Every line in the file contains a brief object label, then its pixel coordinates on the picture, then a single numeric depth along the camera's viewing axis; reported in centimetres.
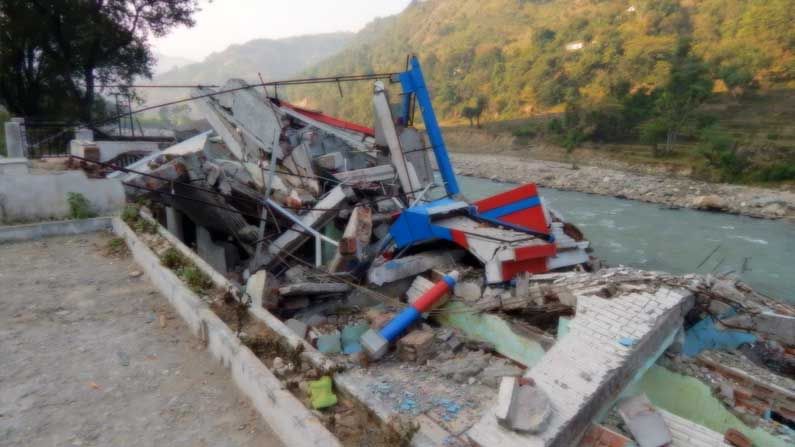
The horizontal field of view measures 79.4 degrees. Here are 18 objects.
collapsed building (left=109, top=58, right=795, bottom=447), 347
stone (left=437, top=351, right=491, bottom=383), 465
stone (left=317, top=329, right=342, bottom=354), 552
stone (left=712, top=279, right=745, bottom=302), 519
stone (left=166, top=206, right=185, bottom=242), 761
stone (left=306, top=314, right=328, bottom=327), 617
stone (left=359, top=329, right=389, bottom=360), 496
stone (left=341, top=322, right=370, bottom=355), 567
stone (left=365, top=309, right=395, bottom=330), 580
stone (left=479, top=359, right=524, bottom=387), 452
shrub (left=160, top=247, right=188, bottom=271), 439
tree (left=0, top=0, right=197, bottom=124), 1319
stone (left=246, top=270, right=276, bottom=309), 566
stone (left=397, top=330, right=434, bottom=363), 506
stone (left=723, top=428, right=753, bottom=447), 339
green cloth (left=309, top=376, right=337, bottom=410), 259
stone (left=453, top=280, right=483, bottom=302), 594
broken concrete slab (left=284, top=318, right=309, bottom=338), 555
